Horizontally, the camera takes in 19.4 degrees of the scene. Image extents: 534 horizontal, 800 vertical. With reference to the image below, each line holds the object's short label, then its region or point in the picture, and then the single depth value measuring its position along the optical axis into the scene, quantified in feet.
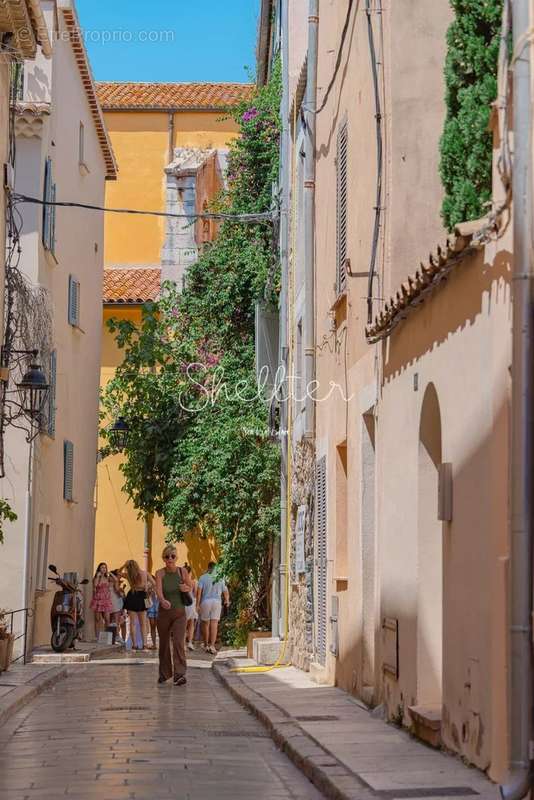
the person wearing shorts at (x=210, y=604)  100.42
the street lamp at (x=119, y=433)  111.04
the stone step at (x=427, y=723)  36.88
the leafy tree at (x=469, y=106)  38.14
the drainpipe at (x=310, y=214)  70.49
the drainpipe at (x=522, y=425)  27.73
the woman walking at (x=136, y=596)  95.71
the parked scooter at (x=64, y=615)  89.25
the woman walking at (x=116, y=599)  107.50
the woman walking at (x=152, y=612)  114.97
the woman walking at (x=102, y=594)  105.81
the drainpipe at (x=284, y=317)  84.02
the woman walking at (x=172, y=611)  65.26
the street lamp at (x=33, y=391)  71.87
